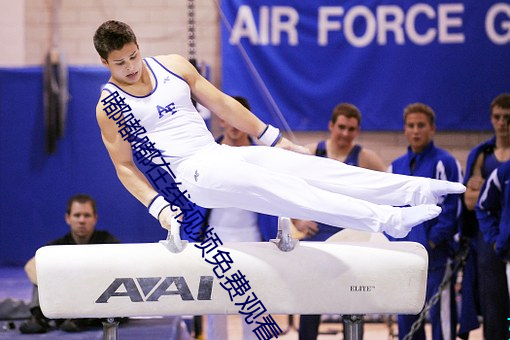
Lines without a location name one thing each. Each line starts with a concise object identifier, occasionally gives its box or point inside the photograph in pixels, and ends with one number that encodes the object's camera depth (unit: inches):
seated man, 450.0
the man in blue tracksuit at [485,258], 419.5
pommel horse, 296.2
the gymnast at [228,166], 293.9
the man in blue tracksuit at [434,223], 412.2
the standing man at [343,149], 436.8
